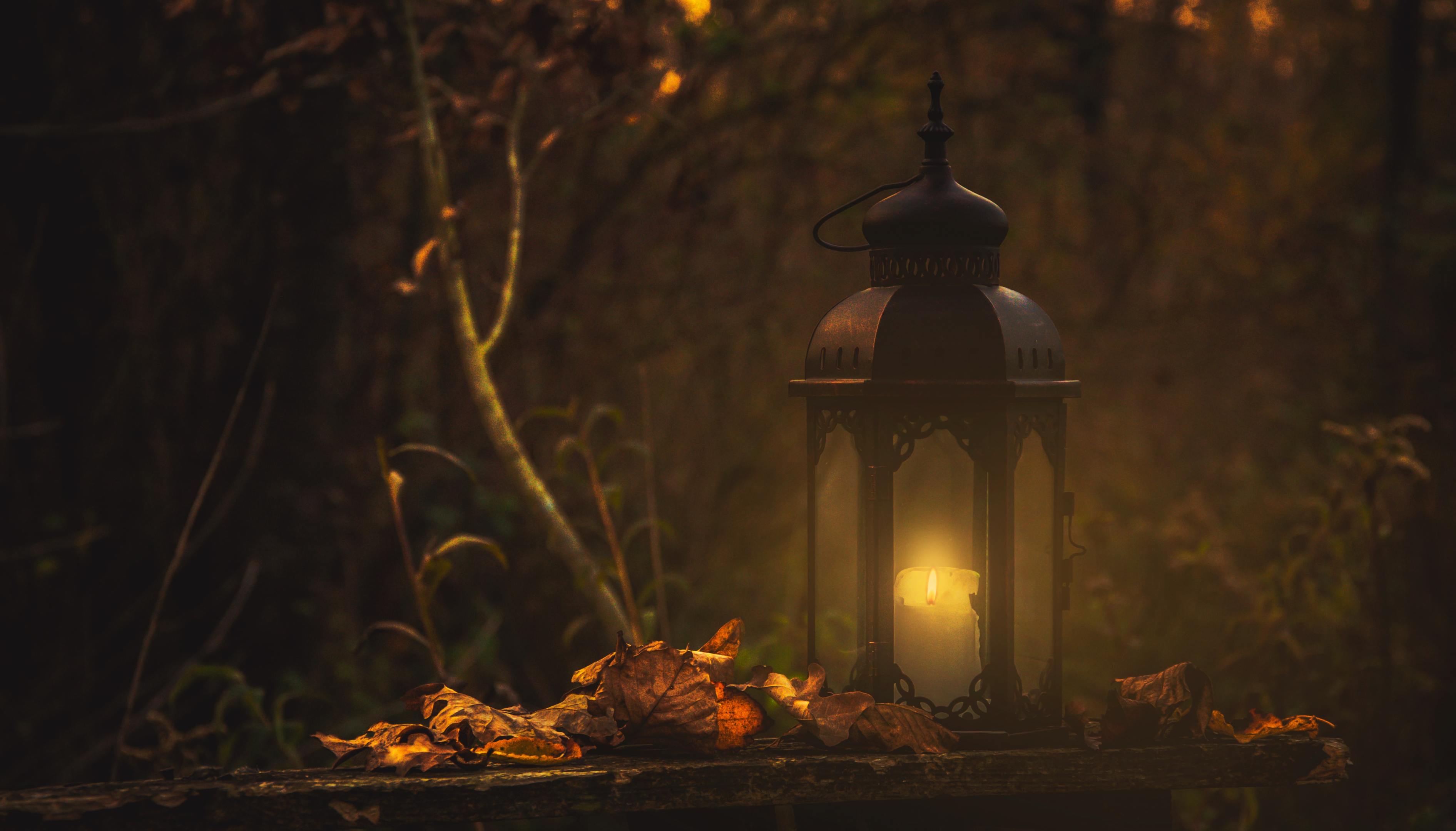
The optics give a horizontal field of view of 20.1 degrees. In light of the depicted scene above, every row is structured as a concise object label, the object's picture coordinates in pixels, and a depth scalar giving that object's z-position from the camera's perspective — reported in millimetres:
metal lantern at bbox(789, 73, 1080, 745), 3295
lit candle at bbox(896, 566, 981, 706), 3340
